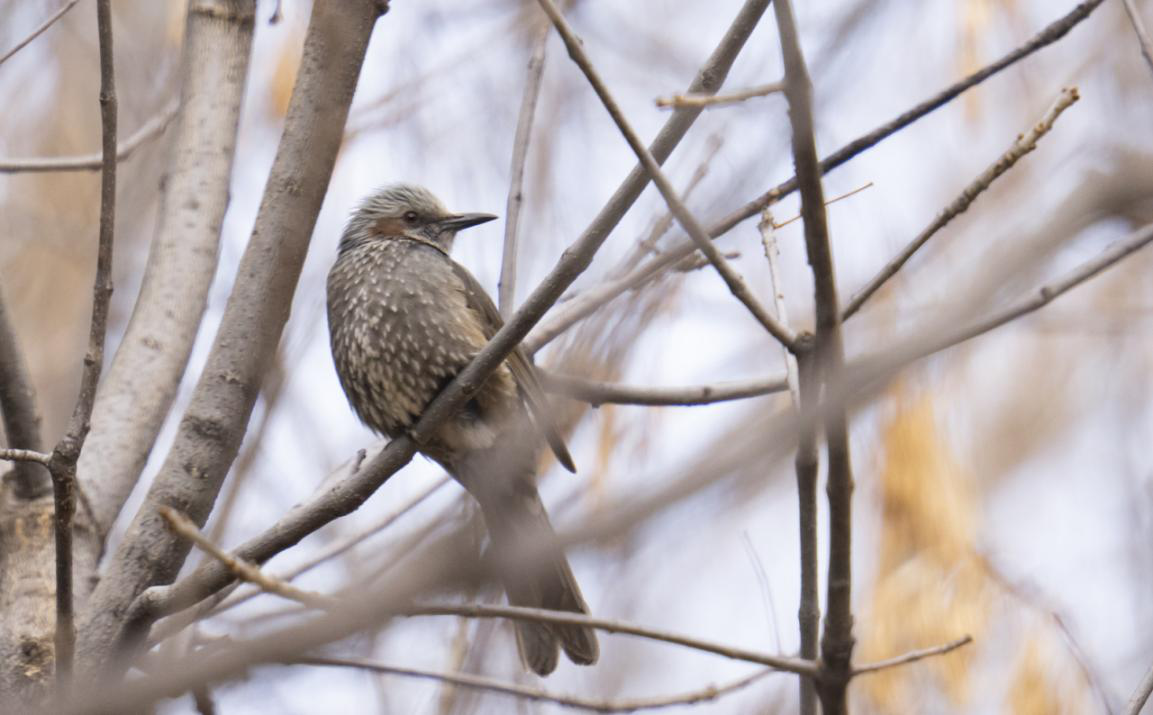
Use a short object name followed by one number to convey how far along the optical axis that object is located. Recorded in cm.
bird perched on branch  702
